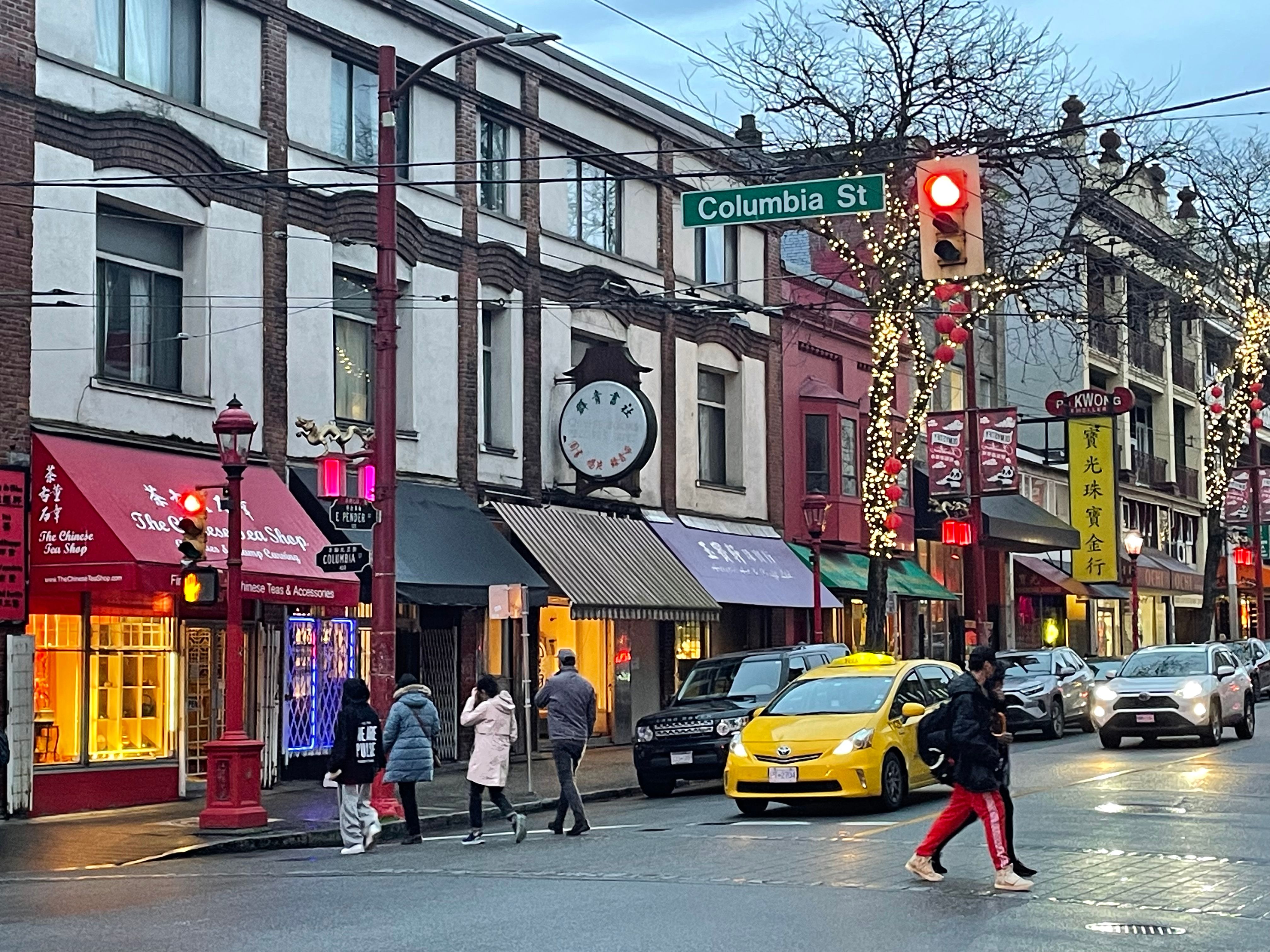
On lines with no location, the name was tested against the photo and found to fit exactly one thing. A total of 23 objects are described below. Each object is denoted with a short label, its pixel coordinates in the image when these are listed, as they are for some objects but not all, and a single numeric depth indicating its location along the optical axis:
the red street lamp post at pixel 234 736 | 18.84
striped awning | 28.33
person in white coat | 17.70
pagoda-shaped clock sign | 29.42
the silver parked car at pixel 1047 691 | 31.16
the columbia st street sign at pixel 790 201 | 16.53
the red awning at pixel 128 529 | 20.33
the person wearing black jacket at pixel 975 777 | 12.62
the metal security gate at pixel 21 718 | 20.48
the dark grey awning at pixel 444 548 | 24.75
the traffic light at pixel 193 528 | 18.64
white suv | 27.33
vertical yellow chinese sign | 49.22
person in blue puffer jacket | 17.52
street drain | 10.98
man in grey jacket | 18.05
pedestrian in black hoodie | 16.88
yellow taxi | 18.25
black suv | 22.64
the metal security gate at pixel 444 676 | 27.67
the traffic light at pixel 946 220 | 14.19
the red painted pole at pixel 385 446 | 19.31
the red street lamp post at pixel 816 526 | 31.50
